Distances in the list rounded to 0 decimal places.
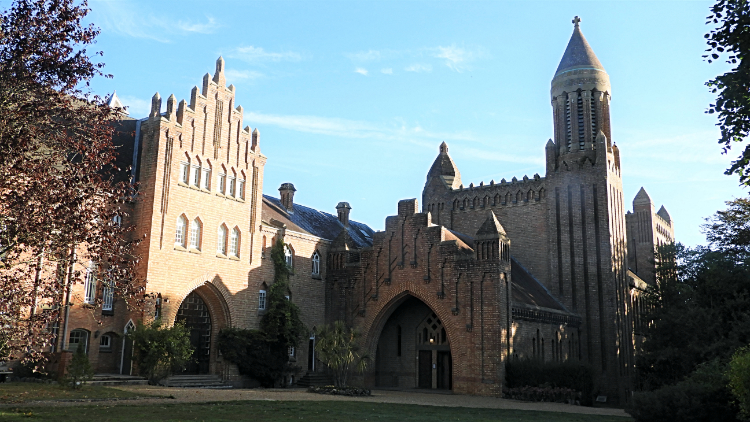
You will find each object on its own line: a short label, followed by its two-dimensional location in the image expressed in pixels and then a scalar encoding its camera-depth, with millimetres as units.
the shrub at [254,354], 32000
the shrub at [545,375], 31234
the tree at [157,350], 27266
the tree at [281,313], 34188
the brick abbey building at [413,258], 30422
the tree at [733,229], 37875
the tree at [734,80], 15211
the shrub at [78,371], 22578
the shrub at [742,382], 15531
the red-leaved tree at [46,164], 12781
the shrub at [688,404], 17828
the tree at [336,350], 30188
